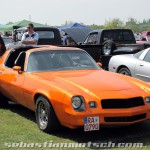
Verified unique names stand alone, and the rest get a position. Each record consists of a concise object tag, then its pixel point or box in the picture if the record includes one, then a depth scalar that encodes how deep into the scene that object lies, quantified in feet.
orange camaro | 17.48
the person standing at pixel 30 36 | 35.58
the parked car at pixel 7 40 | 70.59
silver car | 29.55
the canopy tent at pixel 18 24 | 107.07
